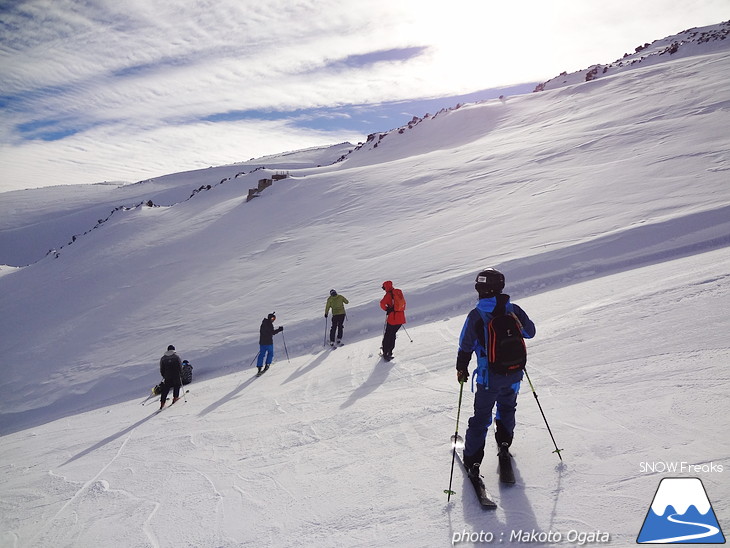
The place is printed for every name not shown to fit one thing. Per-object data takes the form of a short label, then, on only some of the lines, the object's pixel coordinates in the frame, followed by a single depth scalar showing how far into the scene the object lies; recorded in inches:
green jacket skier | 437.4
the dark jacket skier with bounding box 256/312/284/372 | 422.3
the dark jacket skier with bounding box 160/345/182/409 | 387.9
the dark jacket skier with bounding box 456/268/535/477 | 155.6
